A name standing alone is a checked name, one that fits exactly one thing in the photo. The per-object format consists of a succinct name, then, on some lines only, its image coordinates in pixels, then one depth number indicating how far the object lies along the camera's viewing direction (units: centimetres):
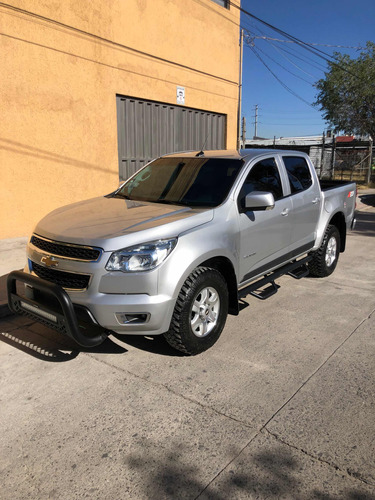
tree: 2227
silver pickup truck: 319
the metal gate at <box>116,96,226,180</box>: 967
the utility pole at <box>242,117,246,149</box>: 1641
